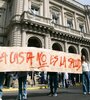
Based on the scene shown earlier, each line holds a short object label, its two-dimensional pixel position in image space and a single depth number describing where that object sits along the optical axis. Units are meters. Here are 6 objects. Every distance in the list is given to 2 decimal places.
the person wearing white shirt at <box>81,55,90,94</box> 4.94
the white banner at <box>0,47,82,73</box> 4.03
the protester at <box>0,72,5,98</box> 3.64
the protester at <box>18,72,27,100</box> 3.78
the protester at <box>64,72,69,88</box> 8.87
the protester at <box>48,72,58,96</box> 4.68
